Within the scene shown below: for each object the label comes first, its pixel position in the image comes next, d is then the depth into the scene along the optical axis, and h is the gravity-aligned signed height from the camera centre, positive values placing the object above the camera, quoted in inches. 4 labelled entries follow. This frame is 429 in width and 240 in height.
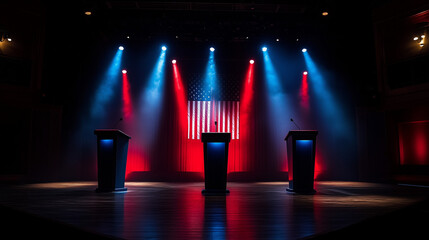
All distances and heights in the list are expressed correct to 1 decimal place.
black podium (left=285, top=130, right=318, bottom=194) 192.5 -2.6
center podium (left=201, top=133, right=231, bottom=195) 194.7 -2.9
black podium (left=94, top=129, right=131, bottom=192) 195.8 -1.9
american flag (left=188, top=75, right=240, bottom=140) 352.2 +56.7
